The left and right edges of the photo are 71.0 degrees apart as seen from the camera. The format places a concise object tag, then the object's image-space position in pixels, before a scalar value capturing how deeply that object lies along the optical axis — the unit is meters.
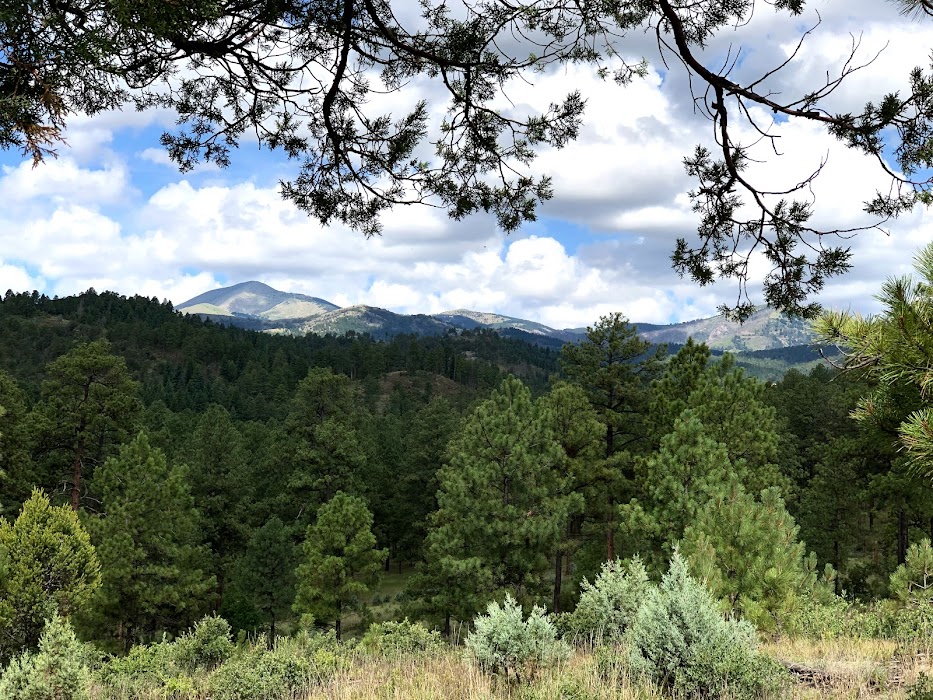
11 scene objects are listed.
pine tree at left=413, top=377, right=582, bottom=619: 21.75
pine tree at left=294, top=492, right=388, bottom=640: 27.28
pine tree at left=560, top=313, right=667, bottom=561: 25.52
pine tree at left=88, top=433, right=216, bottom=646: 24.67
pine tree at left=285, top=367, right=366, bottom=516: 34.62
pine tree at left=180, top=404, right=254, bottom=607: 36.59
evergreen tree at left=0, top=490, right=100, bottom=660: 17.70
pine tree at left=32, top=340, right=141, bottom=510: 28.66
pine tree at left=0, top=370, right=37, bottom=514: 26.47
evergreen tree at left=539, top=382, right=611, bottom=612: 24.12
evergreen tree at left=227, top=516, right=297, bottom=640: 30.53
